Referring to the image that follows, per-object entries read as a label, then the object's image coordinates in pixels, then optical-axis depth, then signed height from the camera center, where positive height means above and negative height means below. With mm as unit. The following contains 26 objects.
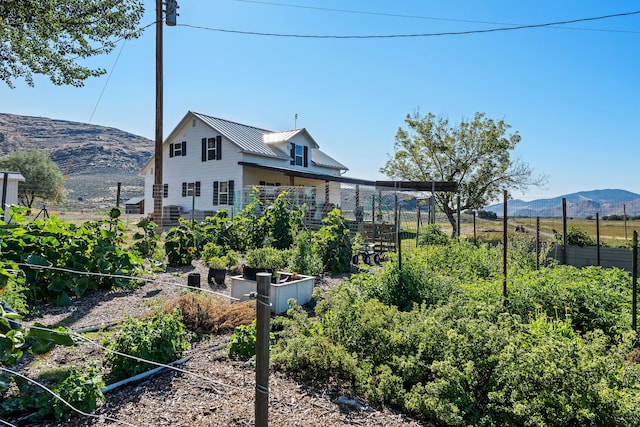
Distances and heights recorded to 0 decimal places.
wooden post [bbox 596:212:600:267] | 8141 -610
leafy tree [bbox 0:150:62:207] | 37109 +4704
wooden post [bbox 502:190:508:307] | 4212 -600
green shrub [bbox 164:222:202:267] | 8523 -626
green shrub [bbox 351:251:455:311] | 4539 -799
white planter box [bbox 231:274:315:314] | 5176 -1019
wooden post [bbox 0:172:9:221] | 7378 +557
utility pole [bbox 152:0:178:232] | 14383 +4687
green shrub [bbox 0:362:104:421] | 2492 -1204
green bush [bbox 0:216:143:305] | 4824 -516
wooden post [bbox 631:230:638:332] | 3804 -876
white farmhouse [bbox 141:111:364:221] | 20453 +3239
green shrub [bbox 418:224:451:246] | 9812 -414
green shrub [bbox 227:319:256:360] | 3537 -1159
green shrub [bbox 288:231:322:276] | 7309 -793
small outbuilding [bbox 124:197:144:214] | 40938 +1318
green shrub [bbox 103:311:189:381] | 3062 -1048
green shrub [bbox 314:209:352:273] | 8383 -582
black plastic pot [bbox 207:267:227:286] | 6922 -1030
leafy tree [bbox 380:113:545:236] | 19719 +3191
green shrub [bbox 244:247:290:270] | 6734 -726
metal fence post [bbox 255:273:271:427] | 1881 -634
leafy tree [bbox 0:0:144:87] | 7523 +3850
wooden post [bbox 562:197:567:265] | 8605 -171
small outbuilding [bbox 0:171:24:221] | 12753 +926
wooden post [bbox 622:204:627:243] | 12919 +235
